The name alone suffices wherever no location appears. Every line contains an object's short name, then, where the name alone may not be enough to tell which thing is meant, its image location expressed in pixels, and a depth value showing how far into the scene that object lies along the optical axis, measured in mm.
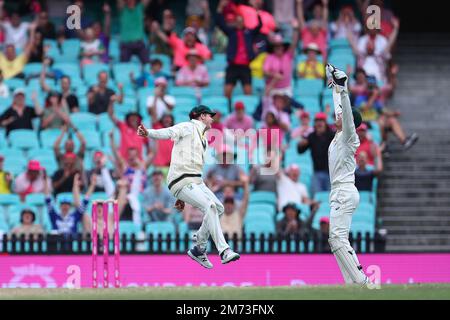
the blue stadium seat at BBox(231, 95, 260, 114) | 28286
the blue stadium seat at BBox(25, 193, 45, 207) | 26281
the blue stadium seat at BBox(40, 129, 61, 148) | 27797
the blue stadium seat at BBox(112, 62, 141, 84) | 29669
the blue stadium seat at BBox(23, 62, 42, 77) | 29719
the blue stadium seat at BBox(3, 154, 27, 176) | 27047
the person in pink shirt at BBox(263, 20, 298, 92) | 28719
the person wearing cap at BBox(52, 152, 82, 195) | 26516
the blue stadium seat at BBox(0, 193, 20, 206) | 26375
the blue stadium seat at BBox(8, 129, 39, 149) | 27820
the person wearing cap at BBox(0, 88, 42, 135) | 27984
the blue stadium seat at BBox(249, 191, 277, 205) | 26172
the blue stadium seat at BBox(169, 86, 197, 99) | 28906
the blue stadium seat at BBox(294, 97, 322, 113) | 28312
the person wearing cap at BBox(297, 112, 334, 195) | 26438
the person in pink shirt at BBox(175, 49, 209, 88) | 29234
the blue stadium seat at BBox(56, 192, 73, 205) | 26047
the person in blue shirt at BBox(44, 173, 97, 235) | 25391
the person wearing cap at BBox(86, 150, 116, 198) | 26281
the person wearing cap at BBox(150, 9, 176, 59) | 30203
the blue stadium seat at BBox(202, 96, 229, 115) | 28422
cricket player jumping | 19312
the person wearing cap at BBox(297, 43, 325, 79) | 29062
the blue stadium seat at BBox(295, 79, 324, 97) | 28859
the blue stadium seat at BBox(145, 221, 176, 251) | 25672
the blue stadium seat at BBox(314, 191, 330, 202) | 26094
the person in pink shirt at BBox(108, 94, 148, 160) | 27219
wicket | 21078
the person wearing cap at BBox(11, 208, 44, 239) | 25172
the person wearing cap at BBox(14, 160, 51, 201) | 26531
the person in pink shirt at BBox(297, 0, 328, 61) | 29797
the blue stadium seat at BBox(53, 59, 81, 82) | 29734
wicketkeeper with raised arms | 18562
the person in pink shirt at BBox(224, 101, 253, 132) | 27203
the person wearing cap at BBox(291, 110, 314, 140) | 27233
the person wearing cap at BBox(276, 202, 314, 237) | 25234
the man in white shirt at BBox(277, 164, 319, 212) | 26000
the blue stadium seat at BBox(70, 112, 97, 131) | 28125
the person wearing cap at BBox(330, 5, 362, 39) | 30047
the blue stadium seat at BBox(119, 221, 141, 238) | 25734
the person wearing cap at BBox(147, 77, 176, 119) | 27875
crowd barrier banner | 23938
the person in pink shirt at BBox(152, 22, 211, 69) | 29672
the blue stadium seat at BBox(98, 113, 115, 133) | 28112
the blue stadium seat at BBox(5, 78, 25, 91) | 29281
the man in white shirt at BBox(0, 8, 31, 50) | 30391
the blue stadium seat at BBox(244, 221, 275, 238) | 25508
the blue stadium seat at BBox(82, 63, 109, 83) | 29734
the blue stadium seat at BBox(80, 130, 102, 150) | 27641
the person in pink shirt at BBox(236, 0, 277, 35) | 29641
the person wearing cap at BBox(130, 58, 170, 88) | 29388
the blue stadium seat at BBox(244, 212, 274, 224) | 25644
